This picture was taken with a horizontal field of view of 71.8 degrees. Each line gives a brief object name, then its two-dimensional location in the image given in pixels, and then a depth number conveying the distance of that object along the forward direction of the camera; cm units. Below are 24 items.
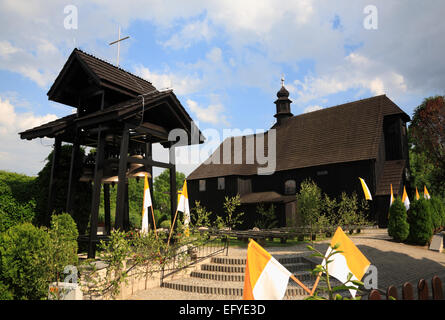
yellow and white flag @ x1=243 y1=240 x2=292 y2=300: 357
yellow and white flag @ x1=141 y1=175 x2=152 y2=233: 964
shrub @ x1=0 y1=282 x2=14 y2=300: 607
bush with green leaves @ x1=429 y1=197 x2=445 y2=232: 1720
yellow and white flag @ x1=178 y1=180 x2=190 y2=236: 1073
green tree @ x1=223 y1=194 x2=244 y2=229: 2924
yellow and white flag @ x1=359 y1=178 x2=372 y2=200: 1975
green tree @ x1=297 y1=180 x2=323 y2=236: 1975
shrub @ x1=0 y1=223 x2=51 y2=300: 633
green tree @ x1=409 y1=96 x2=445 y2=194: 2203
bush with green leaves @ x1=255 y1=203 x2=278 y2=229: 2655
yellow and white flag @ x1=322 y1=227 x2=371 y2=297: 406
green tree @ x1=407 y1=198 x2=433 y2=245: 1590
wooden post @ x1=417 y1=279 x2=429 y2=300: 466
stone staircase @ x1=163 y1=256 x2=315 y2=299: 859
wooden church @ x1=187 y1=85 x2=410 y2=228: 2428
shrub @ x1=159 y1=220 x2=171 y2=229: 2825
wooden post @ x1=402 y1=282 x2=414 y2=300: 448
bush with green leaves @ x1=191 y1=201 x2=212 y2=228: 1063
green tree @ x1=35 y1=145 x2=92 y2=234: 1042
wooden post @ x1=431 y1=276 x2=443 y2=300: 482
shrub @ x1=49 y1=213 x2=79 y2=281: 684
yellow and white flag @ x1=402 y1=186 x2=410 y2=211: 1819
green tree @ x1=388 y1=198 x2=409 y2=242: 1611
